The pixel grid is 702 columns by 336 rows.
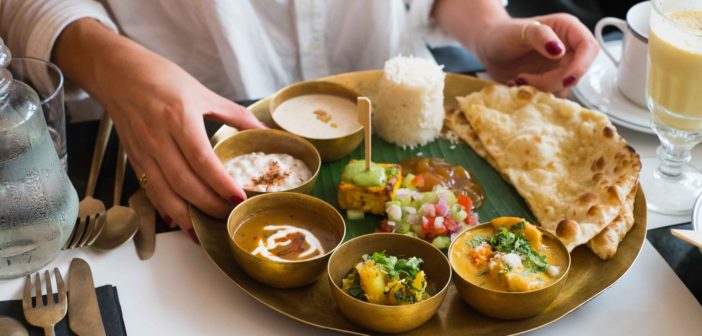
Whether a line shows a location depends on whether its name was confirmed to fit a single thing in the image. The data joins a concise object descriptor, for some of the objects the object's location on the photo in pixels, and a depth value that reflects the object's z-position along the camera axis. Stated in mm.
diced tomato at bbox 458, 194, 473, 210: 697
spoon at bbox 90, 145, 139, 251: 661
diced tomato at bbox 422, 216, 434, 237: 665
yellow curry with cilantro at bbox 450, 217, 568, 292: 589
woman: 672
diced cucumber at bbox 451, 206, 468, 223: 677
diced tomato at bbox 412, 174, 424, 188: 726
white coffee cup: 809
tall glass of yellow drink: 663
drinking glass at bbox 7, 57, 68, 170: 669
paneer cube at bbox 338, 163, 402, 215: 692
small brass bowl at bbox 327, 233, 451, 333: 561
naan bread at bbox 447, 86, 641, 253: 662
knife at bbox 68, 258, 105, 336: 582
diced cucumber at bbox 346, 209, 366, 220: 699
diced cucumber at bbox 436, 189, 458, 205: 693
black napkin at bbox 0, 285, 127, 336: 584
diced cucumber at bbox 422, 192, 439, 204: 695
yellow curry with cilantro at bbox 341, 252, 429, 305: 569
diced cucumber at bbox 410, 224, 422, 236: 673
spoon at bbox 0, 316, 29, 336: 573
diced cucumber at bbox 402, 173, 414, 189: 725
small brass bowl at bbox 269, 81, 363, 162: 746
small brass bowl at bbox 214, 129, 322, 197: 717
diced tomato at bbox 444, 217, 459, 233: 667
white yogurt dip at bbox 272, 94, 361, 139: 774
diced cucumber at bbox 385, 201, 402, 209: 691
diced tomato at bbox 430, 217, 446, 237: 663
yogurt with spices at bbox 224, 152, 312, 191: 694
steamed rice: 782
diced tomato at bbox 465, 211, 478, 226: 686
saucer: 801
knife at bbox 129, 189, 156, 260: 665
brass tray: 590
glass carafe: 565
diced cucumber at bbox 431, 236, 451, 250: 660
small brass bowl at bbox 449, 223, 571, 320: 574
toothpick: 705
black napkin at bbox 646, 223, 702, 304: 647
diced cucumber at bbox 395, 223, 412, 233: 676
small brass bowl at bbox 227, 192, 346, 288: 598
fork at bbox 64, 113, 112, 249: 658
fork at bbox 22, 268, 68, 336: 584
